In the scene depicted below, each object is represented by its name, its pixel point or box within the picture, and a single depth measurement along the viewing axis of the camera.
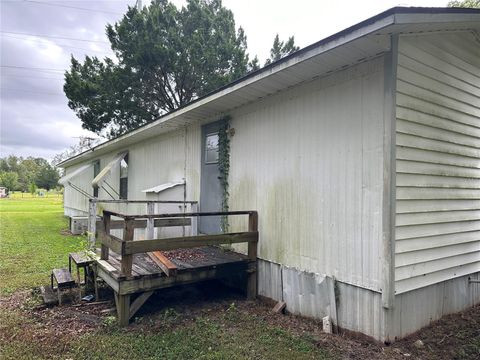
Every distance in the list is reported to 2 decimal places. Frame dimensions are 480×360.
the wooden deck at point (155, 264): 3.91
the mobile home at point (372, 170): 3.26
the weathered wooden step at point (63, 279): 4.72
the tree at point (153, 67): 13.98
